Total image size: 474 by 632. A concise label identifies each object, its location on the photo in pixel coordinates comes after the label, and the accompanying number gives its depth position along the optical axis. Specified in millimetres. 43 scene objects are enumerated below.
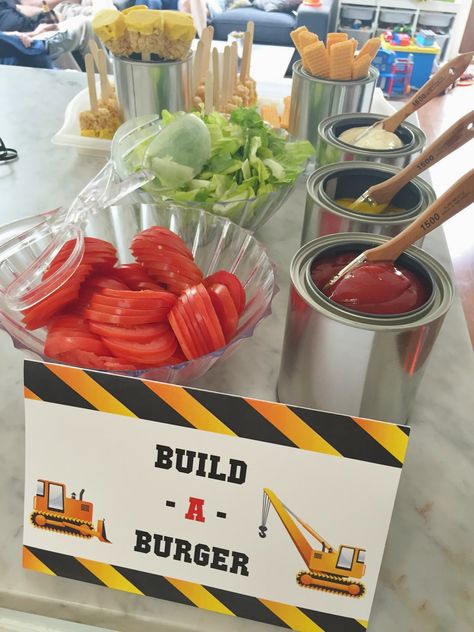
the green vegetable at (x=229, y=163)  854
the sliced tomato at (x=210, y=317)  589
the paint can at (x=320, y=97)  1094
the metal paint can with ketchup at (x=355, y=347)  534
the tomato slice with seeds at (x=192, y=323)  583
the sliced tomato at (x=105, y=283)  639
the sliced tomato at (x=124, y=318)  577
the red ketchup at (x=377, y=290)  571
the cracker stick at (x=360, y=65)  1094
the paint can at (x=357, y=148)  859
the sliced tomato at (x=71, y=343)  571
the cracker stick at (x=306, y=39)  1116
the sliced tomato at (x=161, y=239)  672
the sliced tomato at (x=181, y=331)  582
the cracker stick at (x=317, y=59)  1073
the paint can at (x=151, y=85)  1138
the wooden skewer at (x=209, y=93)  1098
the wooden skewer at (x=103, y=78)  1169
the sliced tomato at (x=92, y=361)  571
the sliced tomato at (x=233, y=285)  648
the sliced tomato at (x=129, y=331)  576
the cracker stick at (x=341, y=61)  1050
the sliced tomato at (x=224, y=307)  622
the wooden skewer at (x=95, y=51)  1135
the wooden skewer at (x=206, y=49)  1158
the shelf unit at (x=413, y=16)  4883
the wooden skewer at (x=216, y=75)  1167
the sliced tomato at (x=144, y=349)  573
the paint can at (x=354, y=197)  705
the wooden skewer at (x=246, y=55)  1219
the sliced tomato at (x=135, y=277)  662
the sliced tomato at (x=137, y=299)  580
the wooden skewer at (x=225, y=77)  1180
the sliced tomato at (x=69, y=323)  590
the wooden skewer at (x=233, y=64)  1196
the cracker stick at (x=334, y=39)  1145
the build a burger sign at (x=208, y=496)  466
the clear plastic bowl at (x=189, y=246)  611
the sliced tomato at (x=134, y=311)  577
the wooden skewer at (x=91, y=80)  1122
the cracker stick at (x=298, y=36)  1125
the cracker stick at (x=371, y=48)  1125
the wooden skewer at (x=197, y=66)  1216
